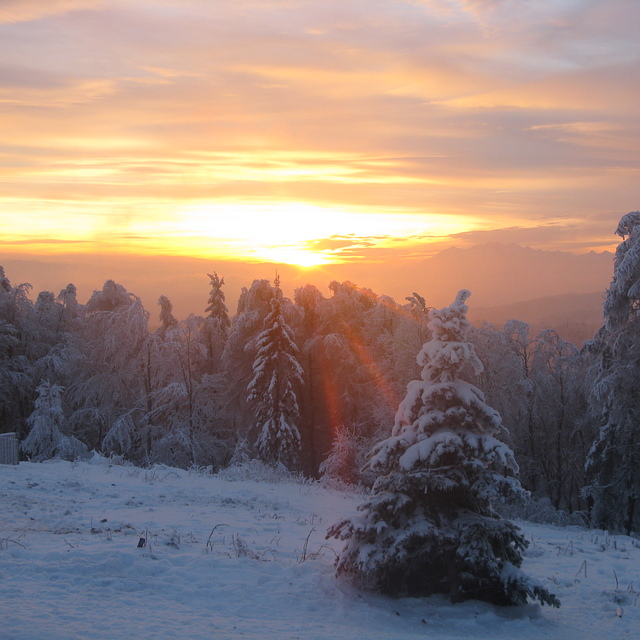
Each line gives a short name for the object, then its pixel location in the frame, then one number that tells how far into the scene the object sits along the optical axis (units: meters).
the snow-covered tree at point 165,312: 54.31
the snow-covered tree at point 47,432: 31.59
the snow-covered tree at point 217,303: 53.34
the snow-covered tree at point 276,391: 34.75
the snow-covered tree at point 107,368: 37.72
